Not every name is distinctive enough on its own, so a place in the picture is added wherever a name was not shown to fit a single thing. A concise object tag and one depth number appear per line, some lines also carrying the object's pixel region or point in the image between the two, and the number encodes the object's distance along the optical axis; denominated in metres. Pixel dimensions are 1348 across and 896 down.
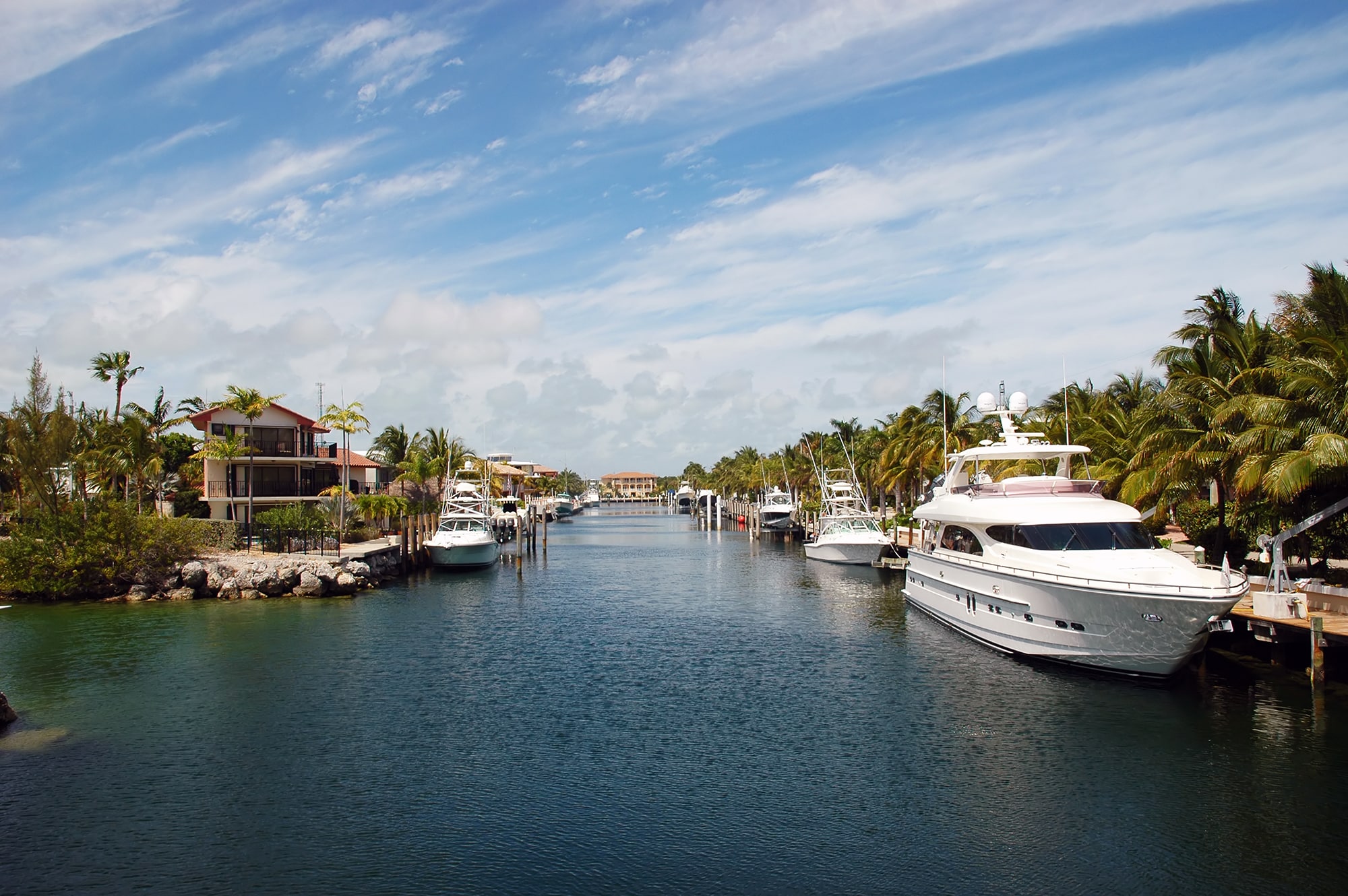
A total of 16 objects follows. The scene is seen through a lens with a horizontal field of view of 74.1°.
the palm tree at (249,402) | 52.62
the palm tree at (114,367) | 56.81
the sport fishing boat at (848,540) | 57.53
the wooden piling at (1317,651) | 21.17
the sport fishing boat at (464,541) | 56.78
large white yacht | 21.59
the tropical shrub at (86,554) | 38.56
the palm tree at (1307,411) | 22.45
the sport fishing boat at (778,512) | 96.94
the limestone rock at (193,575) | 40.72
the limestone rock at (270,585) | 41.50
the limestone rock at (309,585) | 42.25
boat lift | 23.17
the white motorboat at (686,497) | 192.00
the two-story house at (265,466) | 57.75
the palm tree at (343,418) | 57.44
